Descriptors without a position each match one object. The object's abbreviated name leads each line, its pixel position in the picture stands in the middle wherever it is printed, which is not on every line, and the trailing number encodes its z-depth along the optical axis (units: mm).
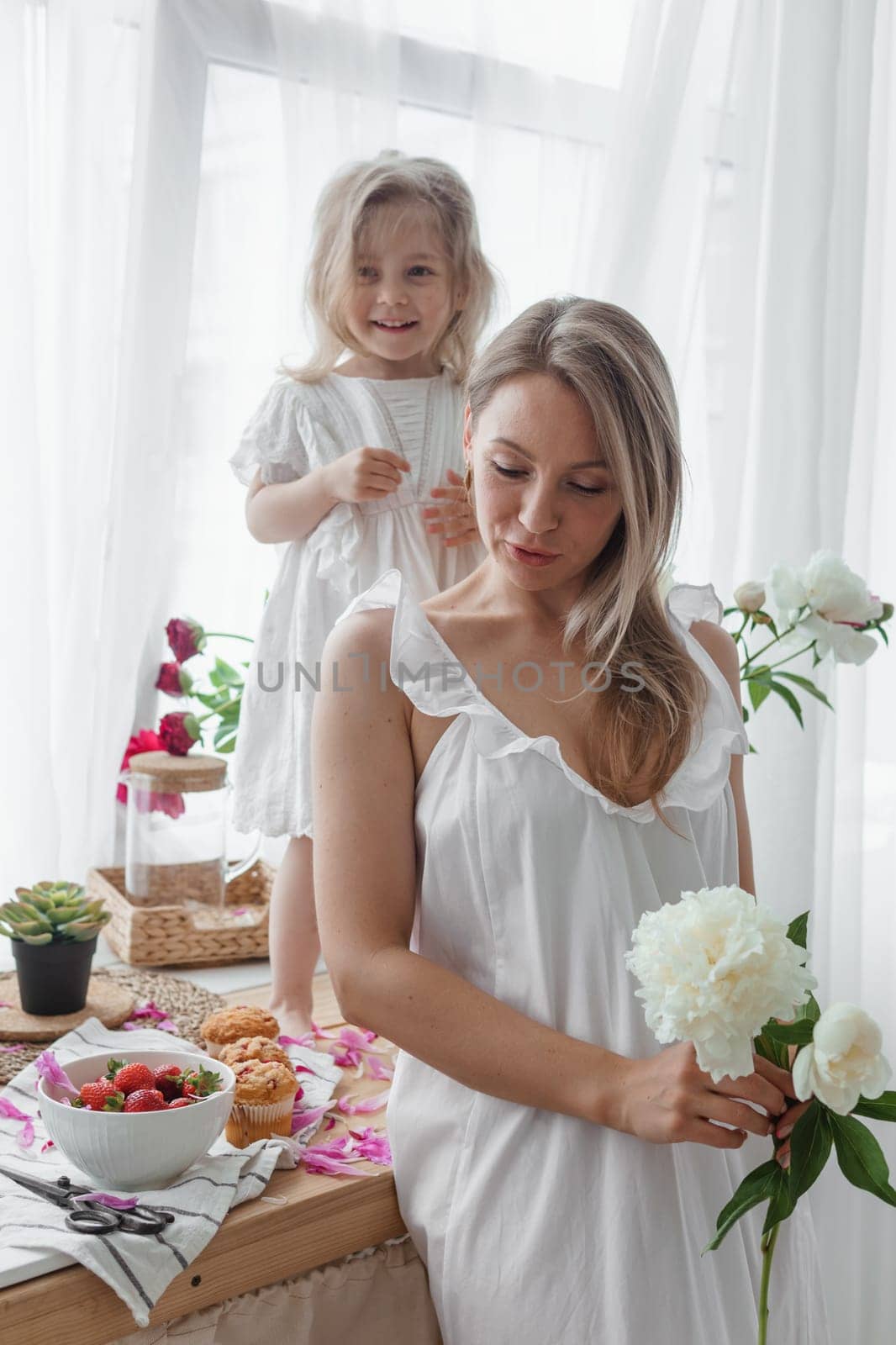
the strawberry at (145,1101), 1023
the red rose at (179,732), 1797
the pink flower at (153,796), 1777
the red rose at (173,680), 1843
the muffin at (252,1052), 1235
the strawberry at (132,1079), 1042
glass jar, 1773
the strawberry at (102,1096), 1023
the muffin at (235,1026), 1340
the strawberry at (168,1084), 1067
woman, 1016
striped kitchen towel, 960
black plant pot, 1425
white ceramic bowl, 1001
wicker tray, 1692
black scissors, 984
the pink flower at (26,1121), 1153
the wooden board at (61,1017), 1410
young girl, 1527
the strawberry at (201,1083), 1065
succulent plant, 1411
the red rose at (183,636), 1795
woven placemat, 1460
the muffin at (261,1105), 1161
